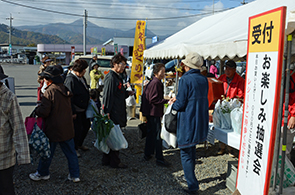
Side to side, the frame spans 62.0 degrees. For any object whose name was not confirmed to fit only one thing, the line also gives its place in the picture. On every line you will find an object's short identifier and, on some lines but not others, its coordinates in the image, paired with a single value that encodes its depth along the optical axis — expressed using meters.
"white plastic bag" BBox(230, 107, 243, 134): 3.54
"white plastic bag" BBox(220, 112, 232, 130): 3.85
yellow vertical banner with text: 8.37
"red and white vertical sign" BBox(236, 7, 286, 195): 2.19
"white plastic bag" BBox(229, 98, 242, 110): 3.97
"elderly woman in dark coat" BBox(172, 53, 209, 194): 3.17
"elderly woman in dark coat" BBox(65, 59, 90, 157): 4.18
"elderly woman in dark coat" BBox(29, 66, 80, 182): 3.24
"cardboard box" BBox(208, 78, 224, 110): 4.60
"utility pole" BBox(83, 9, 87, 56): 23.49
